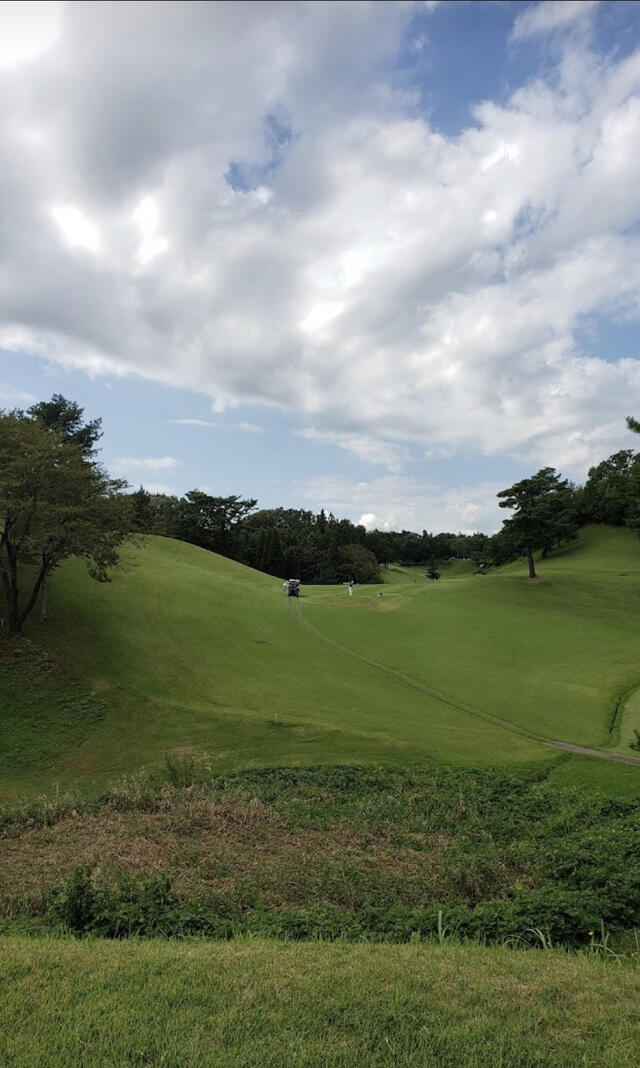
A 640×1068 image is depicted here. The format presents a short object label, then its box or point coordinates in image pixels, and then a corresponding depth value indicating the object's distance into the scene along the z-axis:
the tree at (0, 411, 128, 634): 28.73
